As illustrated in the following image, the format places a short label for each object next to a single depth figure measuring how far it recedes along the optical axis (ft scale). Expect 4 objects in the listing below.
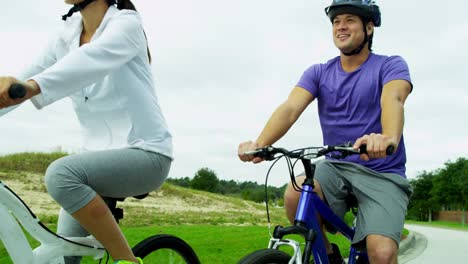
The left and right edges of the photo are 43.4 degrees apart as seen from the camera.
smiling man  10.82
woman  8.95
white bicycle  8.87
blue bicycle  9.33
